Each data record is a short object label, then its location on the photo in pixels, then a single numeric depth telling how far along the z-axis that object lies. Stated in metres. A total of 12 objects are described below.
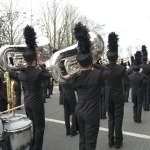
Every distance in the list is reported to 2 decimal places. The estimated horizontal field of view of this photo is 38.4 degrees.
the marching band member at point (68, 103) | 5.53
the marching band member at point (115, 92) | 4.54
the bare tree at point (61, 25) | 29.67
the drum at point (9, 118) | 3.78
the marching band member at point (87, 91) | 3.25
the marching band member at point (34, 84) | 4.12
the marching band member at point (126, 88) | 10.34
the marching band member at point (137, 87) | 6.51
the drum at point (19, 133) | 3.52
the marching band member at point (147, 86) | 8.13
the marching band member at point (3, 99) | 4.98
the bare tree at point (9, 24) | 21.30
